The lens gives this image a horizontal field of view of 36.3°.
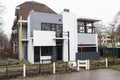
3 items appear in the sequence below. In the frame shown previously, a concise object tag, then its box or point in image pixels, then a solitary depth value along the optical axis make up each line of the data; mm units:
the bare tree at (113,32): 43062
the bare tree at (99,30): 49300
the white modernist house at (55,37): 22312
